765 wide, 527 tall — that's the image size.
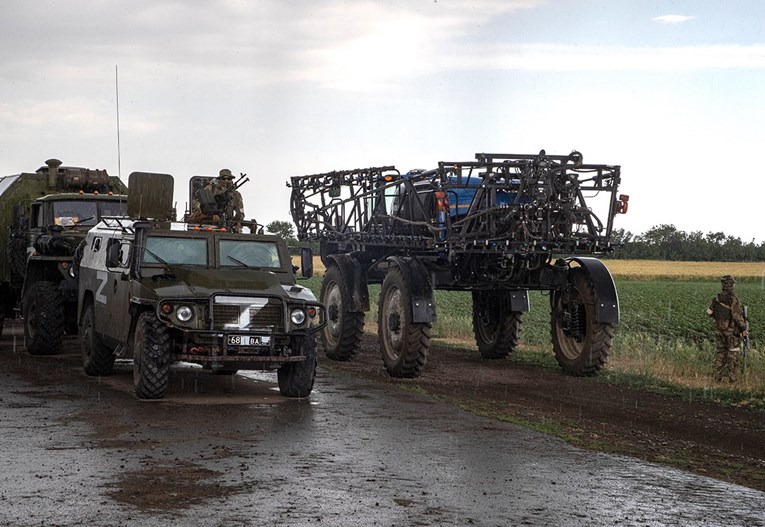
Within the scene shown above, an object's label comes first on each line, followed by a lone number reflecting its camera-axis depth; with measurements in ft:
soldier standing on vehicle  60.95
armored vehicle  43.34
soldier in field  54.54
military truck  60.85
